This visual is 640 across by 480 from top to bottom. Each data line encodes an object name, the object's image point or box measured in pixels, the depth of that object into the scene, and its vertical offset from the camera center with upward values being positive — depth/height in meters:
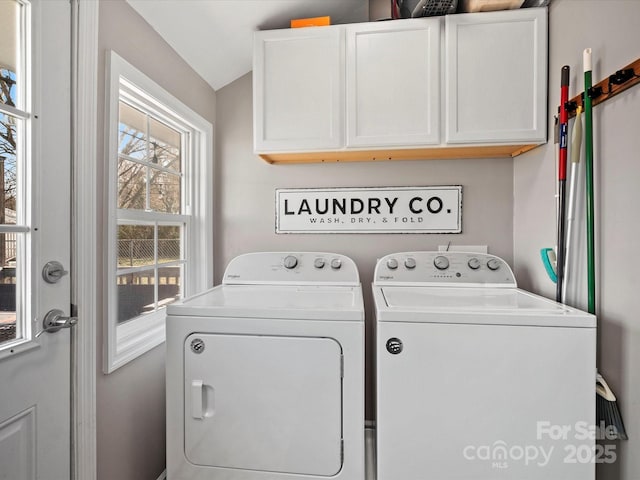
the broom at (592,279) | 1.11 -0.15
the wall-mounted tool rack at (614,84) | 1.05 +0.54
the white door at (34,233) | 0.97 +0.01
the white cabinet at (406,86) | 1.62 +0.79
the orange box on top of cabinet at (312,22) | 1.76 +1.17
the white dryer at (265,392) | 1.20 -0.58
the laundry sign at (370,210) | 2.06 +0.18
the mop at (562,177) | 1.34 +0.26
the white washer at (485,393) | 1.08 -0.53
